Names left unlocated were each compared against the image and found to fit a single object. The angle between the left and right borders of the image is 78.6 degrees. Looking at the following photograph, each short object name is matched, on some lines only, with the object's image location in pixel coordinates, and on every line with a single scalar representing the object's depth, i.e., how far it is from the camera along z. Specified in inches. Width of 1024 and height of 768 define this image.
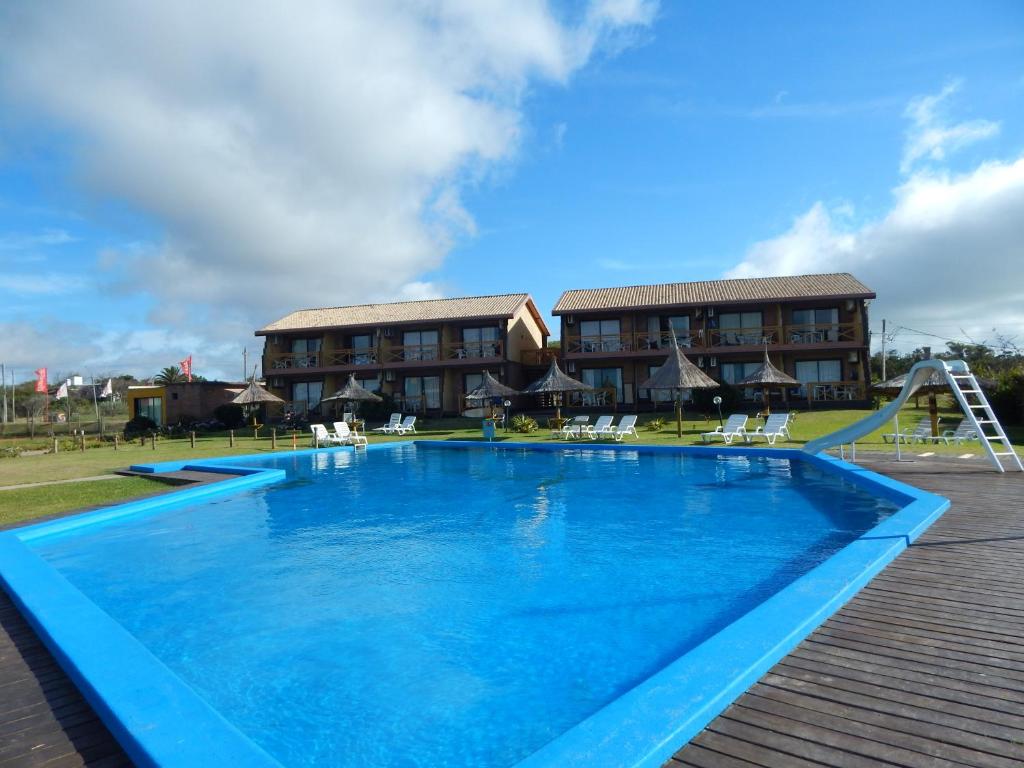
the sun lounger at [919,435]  631.1
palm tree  2150.6
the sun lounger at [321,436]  890.7
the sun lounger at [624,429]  841.5
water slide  445.1
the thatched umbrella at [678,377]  845.2
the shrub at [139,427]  1180.5
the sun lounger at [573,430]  857.5
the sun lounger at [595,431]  841.4
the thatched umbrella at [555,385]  941.2
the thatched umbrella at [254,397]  1095.6
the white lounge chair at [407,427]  1018.7
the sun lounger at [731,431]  733.6
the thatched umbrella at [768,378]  883.4
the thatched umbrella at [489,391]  976.9
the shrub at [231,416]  1263.5
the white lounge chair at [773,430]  714.8
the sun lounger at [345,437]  905.5
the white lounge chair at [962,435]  589.1
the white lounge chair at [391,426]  1028.1
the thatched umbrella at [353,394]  1090.1
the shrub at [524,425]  967.6
